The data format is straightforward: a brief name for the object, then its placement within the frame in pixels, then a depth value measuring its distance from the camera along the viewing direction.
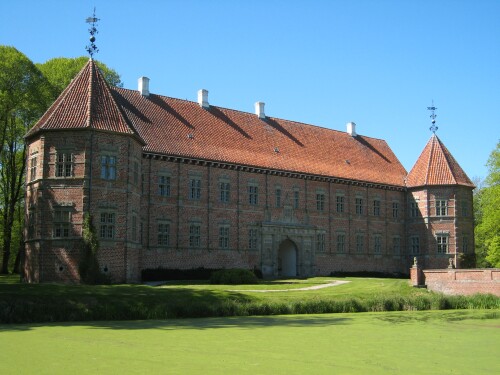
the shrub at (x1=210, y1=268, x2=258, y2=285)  29.11
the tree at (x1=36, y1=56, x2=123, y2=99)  40.91
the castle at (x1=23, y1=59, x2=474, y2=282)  27.86
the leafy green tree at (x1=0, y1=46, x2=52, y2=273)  36.47
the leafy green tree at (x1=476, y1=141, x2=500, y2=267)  41.47
